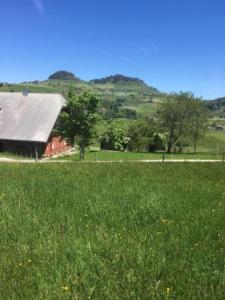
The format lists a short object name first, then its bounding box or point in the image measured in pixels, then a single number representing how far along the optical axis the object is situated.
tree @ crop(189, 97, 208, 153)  51.57
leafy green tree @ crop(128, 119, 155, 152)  52.89
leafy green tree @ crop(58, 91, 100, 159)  32.19
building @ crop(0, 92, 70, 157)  35.97
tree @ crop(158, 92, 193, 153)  51.28
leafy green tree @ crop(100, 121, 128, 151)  51.34
